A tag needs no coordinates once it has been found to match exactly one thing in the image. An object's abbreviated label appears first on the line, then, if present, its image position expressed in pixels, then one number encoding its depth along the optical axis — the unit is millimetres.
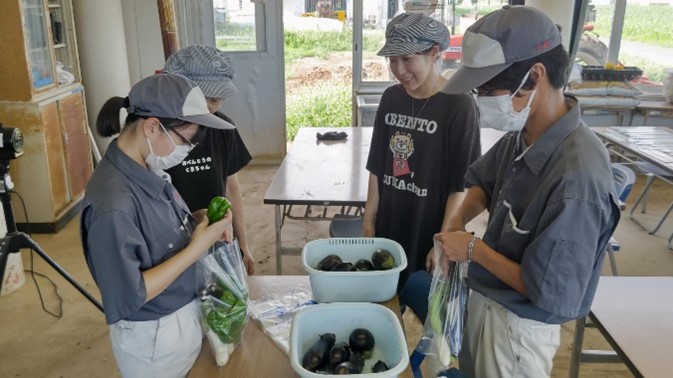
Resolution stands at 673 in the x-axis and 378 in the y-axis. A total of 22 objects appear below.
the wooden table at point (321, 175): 2475
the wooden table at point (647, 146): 3338
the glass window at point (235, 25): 4996
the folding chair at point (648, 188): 3611
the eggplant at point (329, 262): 1381
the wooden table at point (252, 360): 1248
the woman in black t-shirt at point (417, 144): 1712
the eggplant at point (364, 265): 1394
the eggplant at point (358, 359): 1104
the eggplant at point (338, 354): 1098
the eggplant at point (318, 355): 1081
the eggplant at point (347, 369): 1040
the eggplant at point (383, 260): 1391
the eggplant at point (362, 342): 1173
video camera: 2340
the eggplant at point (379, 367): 1077
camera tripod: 2455
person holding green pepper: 1143
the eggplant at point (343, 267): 1367
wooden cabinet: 3359
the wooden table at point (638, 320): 1438
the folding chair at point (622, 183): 2668
